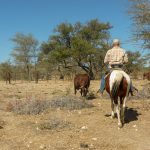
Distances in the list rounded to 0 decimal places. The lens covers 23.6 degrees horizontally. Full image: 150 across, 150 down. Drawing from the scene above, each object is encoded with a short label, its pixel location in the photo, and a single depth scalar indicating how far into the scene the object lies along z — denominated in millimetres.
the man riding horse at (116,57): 10078
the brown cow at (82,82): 16109
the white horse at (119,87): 9641
